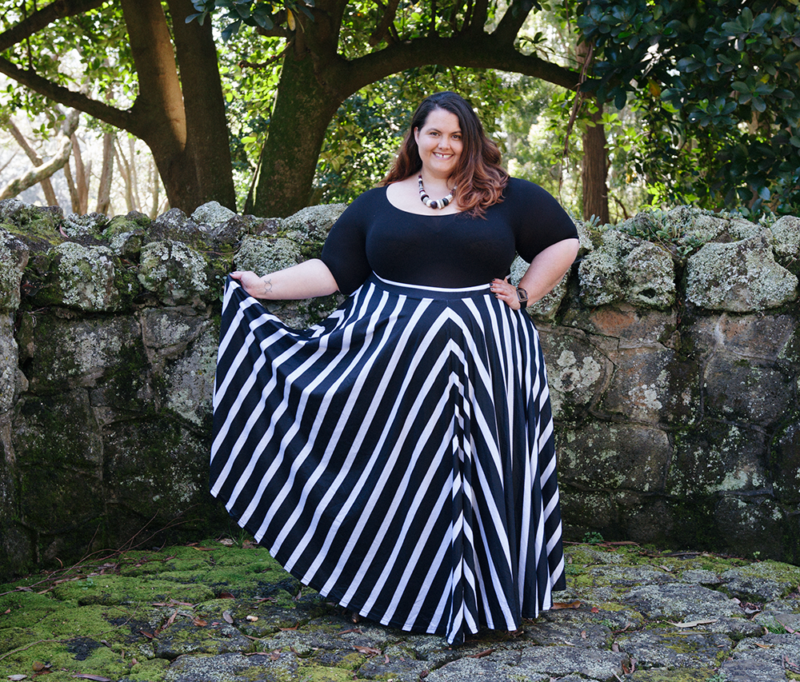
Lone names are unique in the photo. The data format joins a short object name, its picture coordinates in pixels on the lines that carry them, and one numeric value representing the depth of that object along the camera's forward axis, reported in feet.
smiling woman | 8.43
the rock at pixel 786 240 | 10.68
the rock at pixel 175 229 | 10.91
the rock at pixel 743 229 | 10.97
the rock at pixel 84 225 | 10.74
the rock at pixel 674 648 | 7.69
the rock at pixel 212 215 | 11.60
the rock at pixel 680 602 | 8.91
